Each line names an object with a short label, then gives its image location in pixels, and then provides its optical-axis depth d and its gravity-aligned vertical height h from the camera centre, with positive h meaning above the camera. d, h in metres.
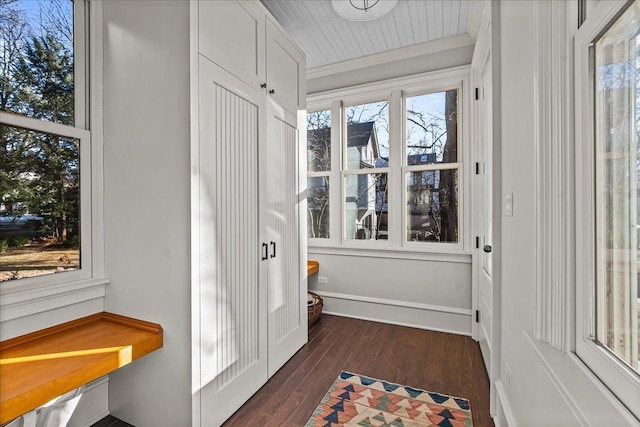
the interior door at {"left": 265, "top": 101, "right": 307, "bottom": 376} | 2.23 -0.27
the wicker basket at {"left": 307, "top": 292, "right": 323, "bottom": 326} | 3.14 -1.06
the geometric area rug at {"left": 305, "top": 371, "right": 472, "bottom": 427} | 1.75 -1.25
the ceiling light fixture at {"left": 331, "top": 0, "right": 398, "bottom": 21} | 2.37 +1.66
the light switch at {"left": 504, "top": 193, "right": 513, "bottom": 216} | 1.56 +0.03
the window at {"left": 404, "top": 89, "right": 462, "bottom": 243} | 3.09 +0.46
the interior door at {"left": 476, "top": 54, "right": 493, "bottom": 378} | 2.28 -0.03
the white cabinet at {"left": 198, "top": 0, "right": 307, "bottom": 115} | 1.65 +1.10
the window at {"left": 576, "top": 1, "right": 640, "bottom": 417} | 0.73 +0.03
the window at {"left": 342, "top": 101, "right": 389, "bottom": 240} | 3.39 +0.46
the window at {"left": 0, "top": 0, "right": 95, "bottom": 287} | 1.51 +0.38
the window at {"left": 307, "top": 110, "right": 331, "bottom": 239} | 3.66 +0.51
